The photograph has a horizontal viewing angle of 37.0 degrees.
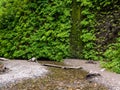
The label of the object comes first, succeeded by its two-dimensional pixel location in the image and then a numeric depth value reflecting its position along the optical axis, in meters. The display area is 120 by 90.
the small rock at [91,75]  6.54
